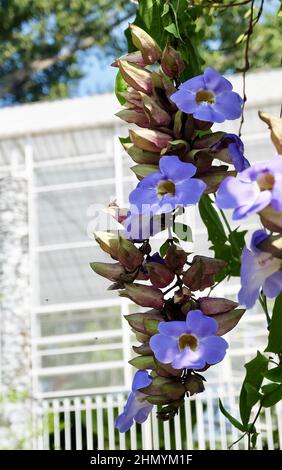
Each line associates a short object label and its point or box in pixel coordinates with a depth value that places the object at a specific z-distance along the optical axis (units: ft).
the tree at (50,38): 24.49
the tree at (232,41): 23.04
